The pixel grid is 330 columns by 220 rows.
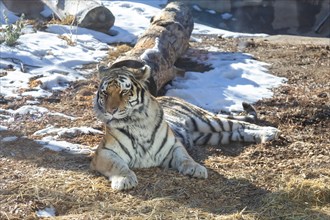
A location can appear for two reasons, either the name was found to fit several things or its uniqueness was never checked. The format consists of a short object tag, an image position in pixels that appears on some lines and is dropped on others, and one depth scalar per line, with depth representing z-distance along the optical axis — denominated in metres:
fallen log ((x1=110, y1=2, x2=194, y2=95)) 13.95
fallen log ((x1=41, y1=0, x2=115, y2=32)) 20.64
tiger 8.77
